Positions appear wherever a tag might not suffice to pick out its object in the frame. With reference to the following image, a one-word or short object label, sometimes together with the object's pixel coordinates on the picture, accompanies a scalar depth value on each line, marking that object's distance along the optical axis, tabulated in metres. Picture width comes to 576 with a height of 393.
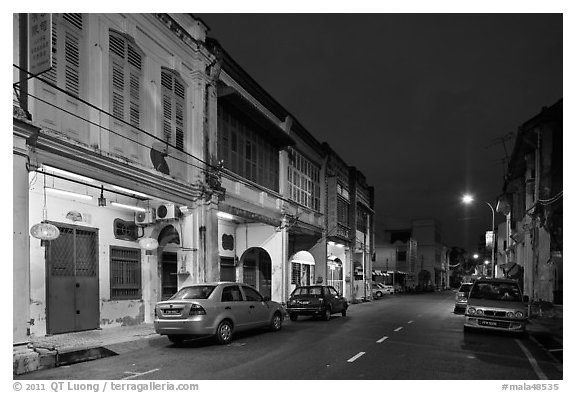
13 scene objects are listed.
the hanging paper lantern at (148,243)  16.00
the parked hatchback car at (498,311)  15.32
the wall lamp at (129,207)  16.19
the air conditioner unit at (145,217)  17.33
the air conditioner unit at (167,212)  17.08
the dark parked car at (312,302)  20.38
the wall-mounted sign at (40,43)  10.02
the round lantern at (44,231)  11.28
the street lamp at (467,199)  33.66
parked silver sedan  12.62
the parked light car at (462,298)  25.61
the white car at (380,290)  50.38
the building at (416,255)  78.50
